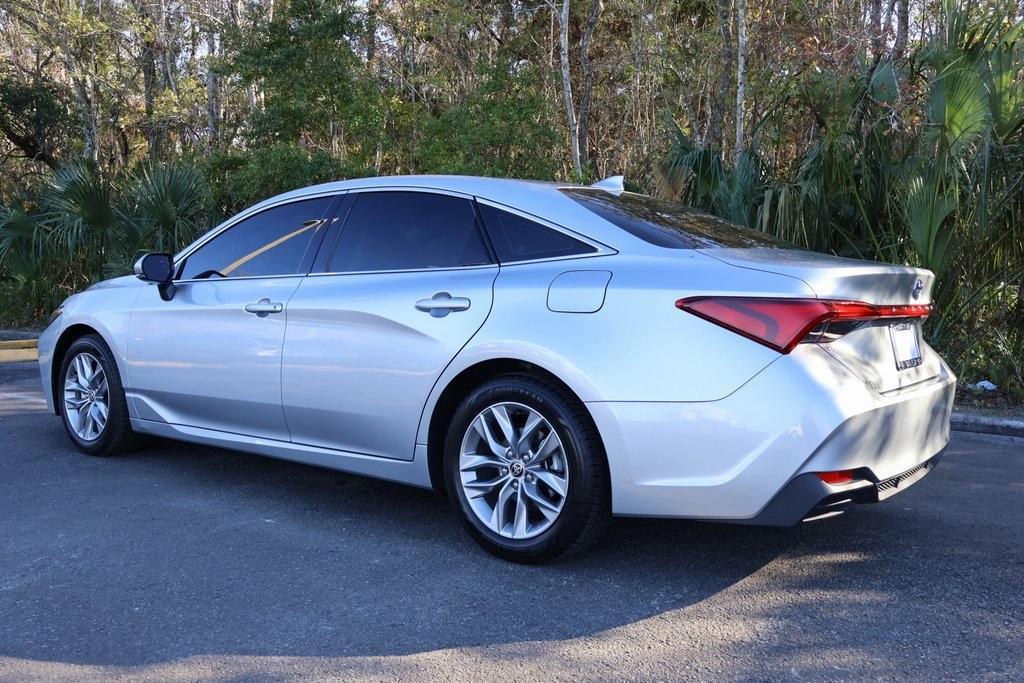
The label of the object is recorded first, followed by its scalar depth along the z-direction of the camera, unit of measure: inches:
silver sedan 141.6
